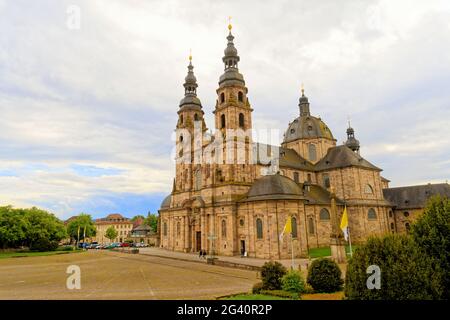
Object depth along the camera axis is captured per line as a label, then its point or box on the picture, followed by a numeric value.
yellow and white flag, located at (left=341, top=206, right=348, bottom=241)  28.27
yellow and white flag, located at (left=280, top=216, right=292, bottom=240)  30.97
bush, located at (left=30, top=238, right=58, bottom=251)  65.00
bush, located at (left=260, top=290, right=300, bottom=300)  16.09
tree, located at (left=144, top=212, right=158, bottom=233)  108.54
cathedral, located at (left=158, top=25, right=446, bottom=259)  43.50
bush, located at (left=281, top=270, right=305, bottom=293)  17.23
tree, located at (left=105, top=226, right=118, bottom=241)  120.88
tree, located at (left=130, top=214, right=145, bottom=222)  144.85
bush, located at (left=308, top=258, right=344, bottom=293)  17.72
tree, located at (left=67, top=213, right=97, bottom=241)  99.09
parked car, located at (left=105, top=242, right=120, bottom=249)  82.22
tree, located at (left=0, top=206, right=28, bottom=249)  59.09
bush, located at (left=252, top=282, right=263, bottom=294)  18.22
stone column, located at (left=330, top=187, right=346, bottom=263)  31.23
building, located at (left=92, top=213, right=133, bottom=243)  138.44
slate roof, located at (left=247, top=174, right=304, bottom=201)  42.91
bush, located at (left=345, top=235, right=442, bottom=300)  11.27
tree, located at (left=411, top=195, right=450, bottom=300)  12.22
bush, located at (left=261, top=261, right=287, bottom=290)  18.41
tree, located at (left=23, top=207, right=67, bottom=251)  65.31
